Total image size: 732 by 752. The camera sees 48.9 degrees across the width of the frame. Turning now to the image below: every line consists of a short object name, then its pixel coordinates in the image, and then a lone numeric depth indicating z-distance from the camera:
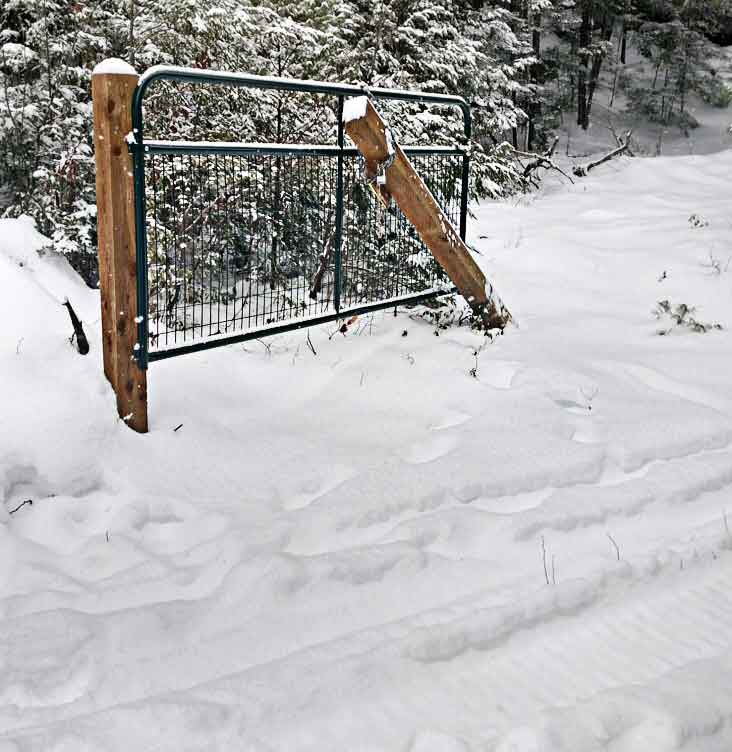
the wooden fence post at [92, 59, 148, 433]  3.71
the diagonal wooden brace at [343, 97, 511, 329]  5.13
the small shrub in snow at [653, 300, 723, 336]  6.42
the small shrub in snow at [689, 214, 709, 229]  9.69
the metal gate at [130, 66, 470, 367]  4.41
